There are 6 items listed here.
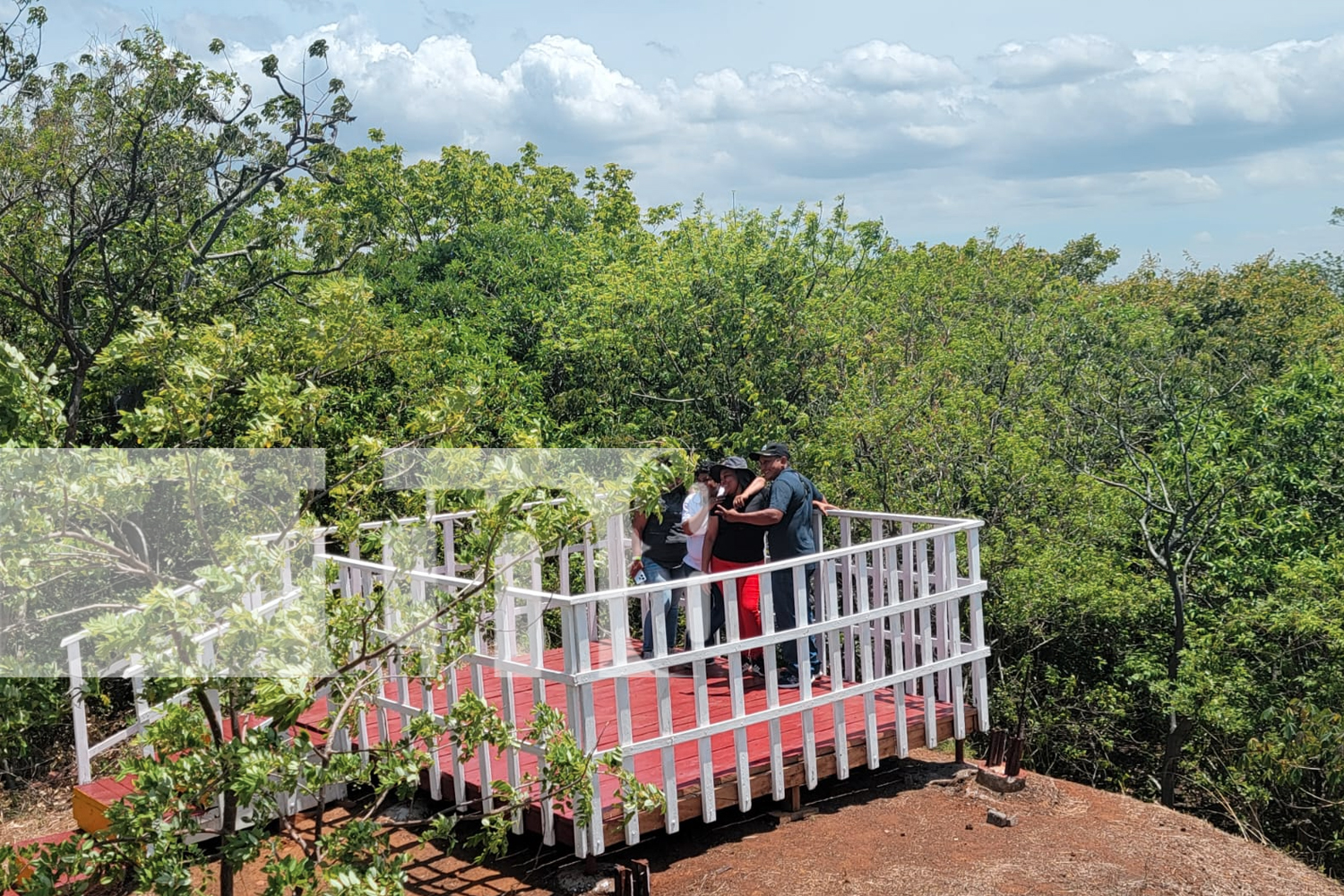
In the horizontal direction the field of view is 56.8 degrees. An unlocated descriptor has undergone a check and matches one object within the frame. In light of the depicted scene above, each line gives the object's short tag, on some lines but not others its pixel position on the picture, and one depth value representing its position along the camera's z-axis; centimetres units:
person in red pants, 848
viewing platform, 650
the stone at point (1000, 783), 796
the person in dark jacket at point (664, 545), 895
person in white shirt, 861
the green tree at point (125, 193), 1377
